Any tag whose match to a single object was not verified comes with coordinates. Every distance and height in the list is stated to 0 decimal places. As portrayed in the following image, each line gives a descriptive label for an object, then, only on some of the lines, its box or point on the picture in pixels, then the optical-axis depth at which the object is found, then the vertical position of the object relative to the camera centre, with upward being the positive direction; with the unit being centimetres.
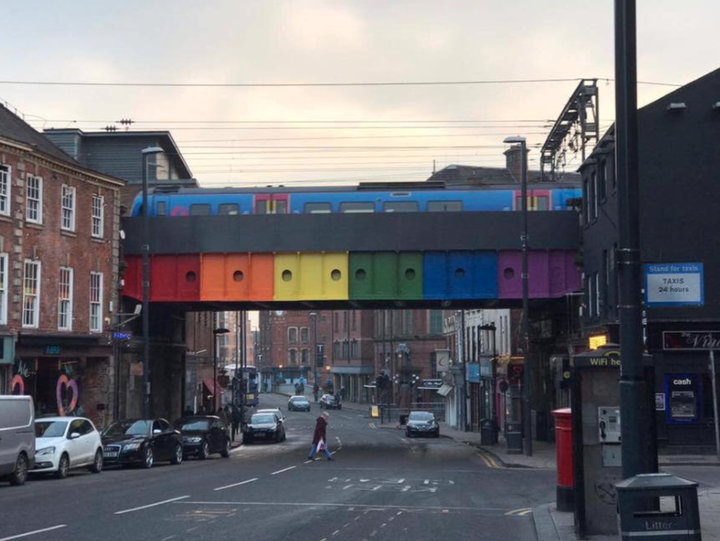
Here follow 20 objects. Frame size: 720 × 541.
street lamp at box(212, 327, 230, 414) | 4981 +7
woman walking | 3256 -260
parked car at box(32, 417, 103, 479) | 2573 -236
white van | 2291 -190
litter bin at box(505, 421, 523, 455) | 3781 -329
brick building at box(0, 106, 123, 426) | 3466 +286
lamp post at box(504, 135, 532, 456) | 3525 +127
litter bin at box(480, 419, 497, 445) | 4509 -351
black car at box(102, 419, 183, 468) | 2988 -265
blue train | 3975 +593
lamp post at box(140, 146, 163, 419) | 3750 +218
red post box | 1612 -171
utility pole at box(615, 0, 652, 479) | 1057 +146
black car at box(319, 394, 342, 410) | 10989 -535
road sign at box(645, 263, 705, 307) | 1448 +147
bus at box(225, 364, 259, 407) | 10070 -311
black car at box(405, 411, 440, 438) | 5788 -409
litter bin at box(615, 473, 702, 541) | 959 -149
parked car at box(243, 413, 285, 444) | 4972 -363
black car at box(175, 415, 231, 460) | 3589 -290
